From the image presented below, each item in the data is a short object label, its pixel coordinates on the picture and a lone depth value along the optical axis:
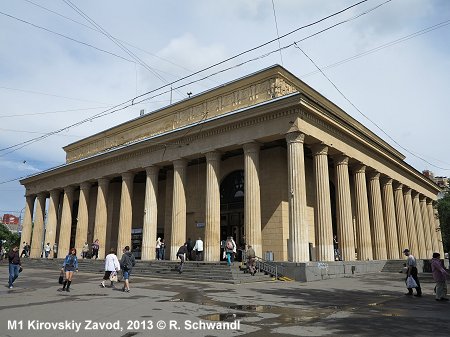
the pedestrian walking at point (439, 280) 12.22
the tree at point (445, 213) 41.26
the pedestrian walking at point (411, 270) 13.51
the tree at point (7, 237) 78.91
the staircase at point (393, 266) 26.86
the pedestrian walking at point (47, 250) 35.62
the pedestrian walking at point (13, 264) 14.98
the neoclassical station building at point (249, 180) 22.42
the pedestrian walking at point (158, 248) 27.28
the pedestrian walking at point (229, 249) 20.19
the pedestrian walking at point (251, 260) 19.26
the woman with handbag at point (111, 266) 15.40
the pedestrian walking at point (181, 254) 20.97
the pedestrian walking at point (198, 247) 24.58
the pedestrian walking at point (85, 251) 32.47
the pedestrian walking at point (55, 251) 38.06
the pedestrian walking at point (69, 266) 13.91
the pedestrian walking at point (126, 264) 14.06
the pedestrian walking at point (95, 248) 30.52
